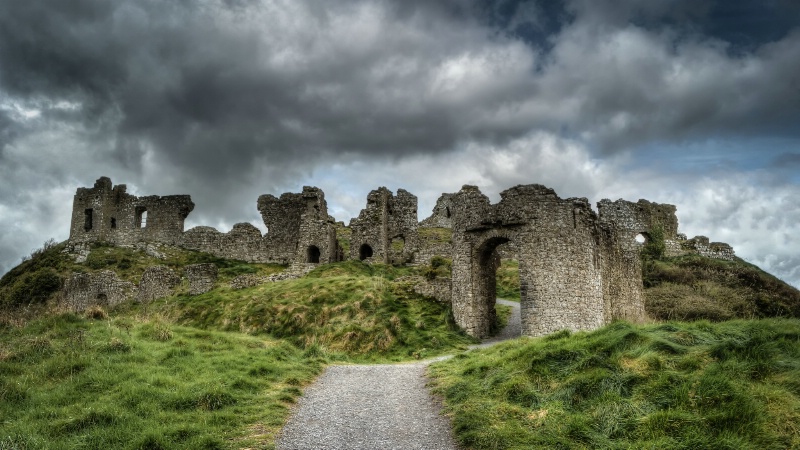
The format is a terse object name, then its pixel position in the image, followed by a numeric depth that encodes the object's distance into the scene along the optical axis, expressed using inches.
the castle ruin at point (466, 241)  843.4
